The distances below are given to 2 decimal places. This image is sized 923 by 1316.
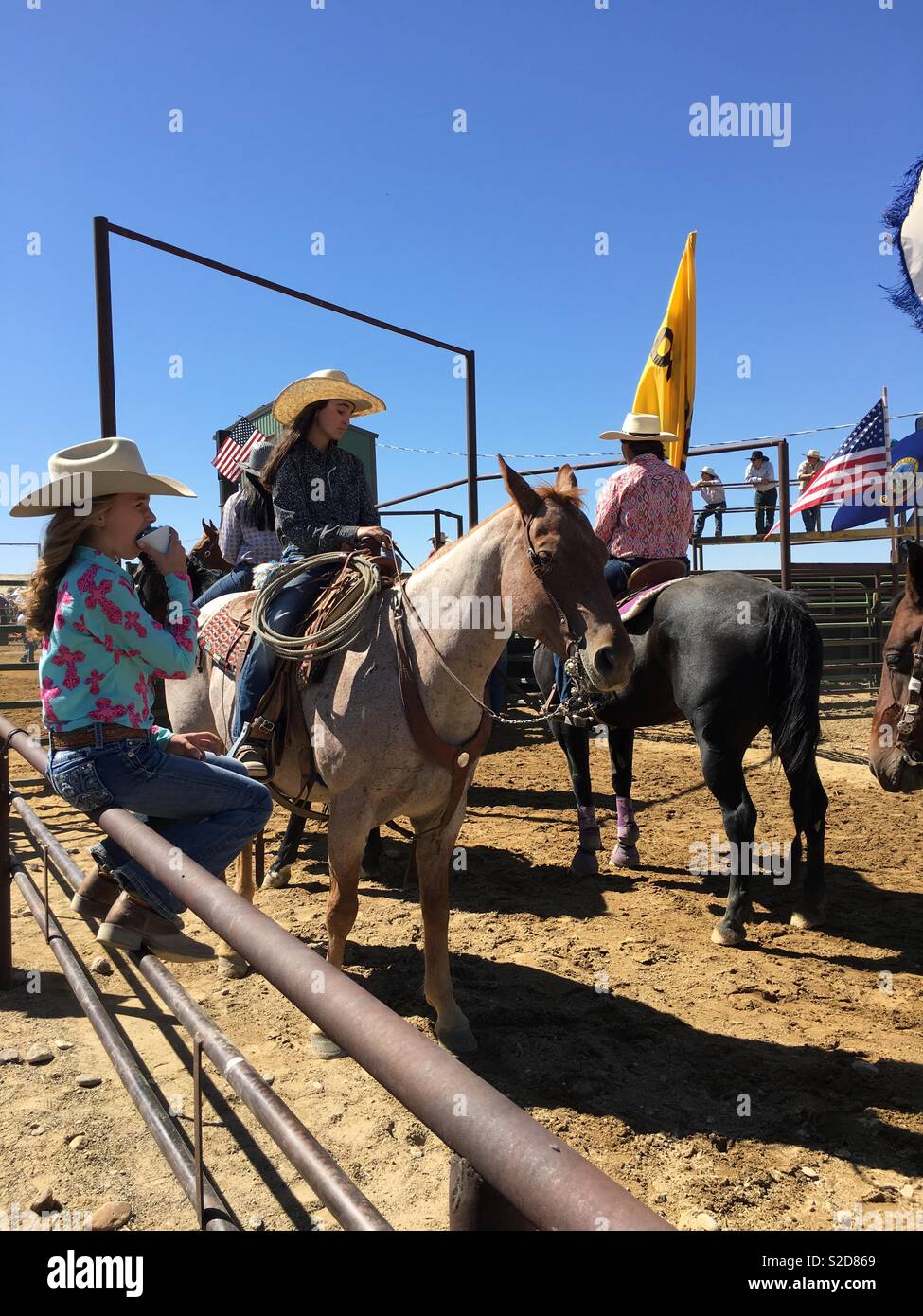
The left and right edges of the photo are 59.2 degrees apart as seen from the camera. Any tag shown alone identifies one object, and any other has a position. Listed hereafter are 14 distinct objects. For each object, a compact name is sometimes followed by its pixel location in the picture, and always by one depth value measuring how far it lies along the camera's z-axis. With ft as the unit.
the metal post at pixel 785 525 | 27.91
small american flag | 42.98
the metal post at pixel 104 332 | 15.93
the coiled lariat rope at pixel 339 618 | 11.46
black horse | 14.57
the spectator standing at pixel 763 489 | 36.90
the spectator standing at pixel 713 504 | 37.19
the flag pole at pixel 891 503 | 40.52
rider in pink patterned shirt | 18.31
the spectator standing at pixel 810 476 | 47.88
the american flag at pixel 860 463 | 41.70
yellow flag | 27.63
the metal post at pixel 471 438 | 23.45
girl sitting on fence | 7.27
